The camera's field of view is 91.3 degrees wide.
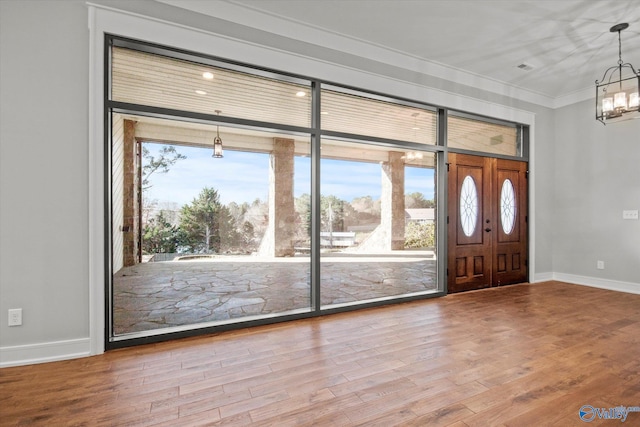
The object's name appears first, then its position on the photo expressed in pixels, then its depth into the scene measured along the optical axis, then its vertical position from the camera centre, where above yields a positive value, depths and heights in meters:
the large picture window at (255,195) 3.00 +0.22
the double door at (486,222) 4.84 -0.15
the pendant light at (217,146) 3.36 +0.73
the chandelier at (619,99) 3.49 +1.31
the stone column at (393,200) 4.52 +0.19
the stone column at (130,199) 2.97 +0.14
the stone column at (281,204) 3.69 +0.12
